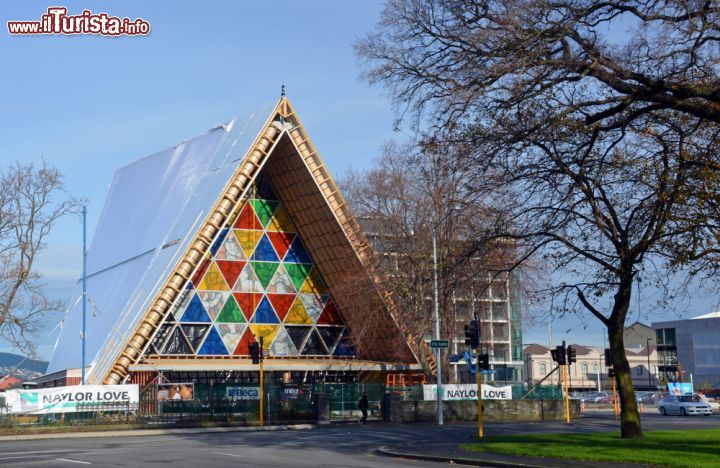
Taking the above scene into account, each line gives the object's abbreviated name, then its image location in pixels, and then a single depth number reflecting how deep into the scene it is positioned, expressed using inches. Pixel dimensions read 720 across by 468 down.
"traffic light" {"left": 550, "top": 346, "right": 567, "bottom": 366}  1740.9
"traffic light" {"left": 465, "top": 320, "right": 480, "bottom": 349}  1318.9
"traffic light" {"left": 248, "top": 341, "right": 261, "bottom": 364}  1763.0
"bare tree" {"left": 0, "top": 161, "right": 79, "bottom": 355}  1962.4
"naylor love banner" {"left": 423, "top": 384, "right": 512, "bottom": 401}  1894.7
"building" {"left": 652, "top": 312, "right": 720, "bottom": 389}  4352.9
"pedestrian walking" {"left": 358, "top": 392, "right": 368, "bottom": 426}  1802.4
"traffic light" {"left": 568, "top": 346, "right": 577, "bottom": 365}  1782.7
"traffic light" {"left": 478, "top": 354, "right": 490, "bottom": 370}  1332.9
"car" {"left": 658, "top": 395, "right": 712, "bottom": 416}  2191.2
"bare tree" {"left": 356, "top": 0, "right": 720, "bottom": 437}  760.3
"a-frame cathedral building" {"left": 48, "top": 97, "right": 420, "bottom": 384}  1931.6
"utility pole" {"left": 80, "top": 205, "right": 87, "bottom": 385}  1908.2
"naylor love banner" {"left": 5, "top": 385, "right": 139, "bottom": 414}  1633.9
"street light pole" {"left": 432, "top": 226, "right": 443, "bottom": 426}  1695.6
